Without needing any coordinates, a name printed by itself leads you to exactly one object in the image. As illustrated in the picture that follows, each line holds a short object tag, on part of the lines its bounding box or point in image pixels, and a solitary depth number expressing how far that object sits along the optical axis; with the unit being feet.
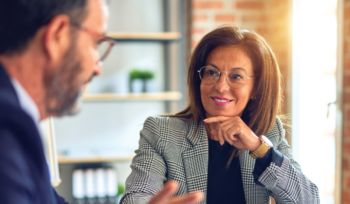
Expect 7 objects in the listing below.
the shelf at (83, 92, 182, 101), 9.02
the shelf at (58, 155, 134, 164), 8.80
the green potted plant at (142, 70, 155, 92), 9.27
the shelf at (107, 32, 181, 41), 9.00
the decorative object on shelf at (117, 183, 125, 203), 9.22
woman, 4.19
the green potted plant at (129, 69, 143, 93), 9.24
